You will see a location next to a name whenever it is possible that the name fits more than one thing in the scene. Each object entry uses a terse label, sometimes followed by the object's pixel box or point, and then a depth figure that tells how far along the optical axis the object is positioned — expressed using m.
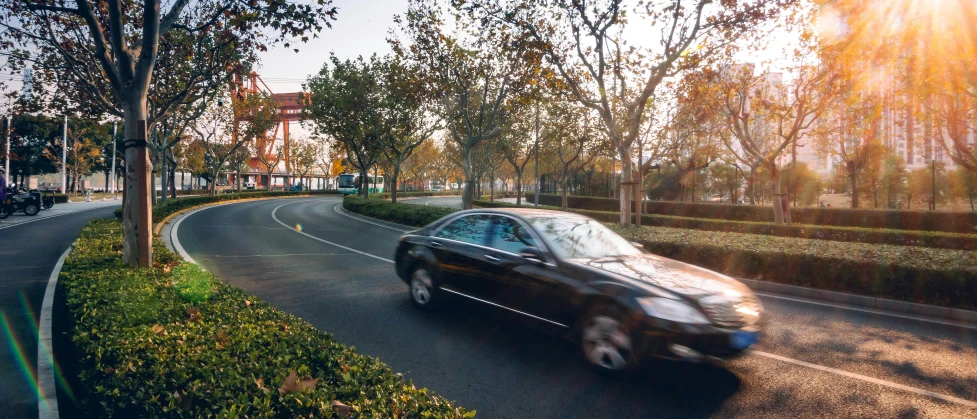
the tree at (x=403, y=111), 20.94
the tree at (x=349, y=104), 27.86
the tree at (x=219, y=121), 35.03
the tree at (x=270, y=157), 57.79
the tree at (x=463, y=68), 19.67
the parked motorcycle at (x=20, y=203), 21.41
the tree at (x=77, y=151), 47.38
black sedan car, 4.20
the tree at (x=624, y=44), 13.38
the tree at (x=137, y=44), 7.58
